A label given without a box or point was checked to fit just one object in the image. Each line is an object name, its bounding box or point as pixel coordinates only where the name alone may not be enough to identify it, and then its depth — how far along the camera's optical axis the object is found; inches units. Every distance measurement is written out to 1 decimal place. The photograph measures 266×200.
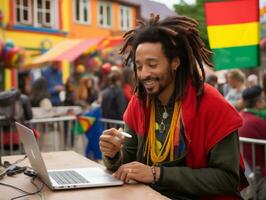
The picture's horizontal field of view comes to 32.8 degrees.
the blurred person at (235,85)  243.8
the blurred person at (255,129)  144.1
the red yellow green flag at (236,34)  156.6
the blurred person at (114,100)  246.5
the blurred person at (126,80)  232.1
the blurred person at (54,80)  361.5
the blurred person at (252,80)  217.8
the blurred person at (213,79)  180.7
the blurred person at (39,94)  266.5
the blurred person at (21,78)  552.4
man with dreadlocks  79.7
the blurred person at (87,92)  339.0
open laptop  75.9
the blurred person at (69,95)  324.2
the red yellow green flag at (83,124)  235.3
